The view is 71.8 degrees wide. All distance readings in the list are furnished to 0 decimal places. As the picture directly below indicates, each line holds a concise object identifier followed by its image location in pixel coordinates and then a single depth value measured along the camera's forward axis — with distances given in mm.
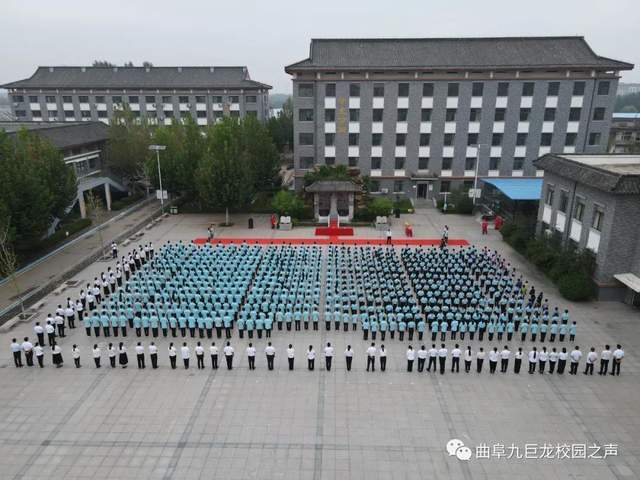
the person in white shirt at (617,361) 14648
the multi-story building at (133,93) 60844
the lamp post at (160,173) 33306
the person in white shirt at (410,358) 15031
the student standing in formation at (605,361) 14906
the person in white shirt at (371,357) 14932
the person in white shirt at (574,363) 14822
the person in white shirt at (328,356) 14878
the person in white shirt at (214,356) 15023
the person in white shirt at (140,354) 15055
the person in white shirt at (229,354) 14852
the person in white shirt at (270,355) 14930
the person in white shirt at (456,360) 14945
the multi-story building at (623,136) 60700
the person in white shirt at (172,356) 15102
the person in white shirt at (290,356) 14965
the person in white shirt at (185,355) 14891
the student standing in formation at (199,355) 15031
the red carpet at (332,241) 29922
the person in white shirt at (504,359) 14873
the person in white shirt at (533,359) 14938
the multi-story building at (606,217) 19531
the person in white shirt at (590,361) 14717
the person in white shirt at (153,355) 15023
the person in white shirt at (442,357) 14805
